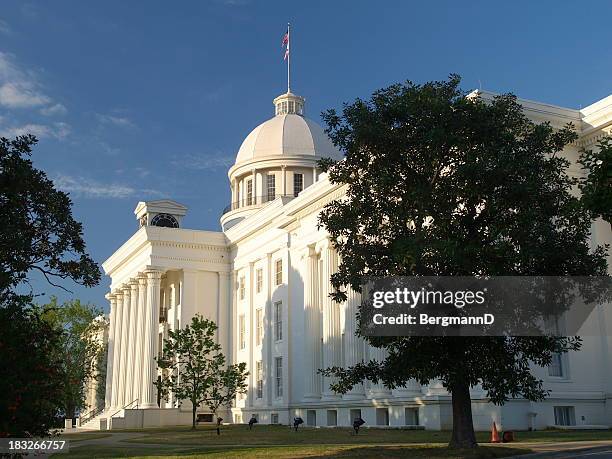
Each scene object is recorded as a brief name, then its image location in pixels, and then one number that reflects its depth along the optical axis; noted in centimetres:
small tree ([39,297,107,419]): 7944
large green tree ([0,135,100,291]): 1728
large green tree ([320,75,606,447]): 2173
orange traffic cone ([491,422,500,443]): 2709
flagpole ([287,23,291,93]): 7580
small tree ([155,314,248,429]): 4928
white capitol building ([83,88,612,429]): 3647
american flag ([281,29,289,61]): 6900
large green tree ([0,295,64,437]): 1560
